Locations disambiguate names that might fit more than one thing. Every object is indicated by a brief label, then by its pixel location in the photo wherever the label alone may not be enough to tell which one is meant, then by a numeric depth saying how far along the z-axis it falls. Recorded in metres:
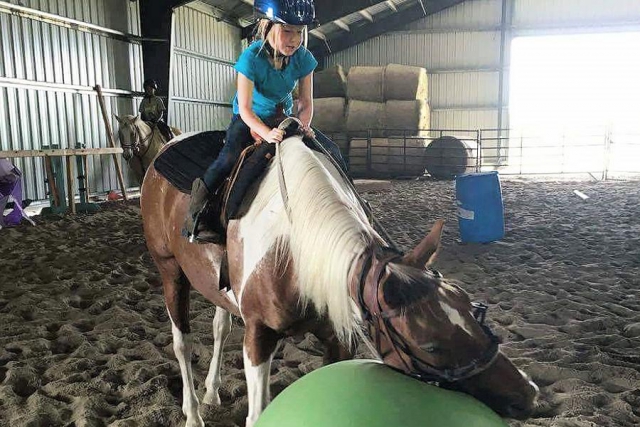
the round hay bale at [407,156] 14.30
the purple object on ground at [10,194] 7.12
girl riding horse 2.01
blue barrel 5.87
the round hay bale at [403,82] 15.46
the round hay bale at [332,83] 16.11
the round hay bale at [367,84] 15.71
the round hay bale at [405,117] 15.39
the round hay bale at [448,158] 13.81
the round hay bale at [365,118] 15.68
